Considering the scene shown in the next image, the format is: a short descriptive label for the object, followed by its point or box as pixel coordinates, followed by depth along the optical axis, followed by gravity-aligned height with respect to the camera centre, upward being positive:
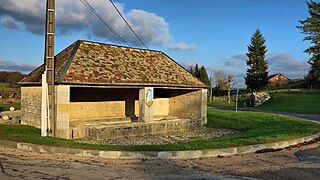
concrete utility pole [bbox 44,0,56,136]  12.26 +1.80
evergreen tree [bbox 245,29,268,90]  54.12 +5.50
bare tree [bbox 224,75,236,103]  45.70 +1.96
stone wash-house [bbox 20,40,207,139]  14.36 -0.08
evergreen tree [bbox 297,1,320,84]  43.00 +9.61
